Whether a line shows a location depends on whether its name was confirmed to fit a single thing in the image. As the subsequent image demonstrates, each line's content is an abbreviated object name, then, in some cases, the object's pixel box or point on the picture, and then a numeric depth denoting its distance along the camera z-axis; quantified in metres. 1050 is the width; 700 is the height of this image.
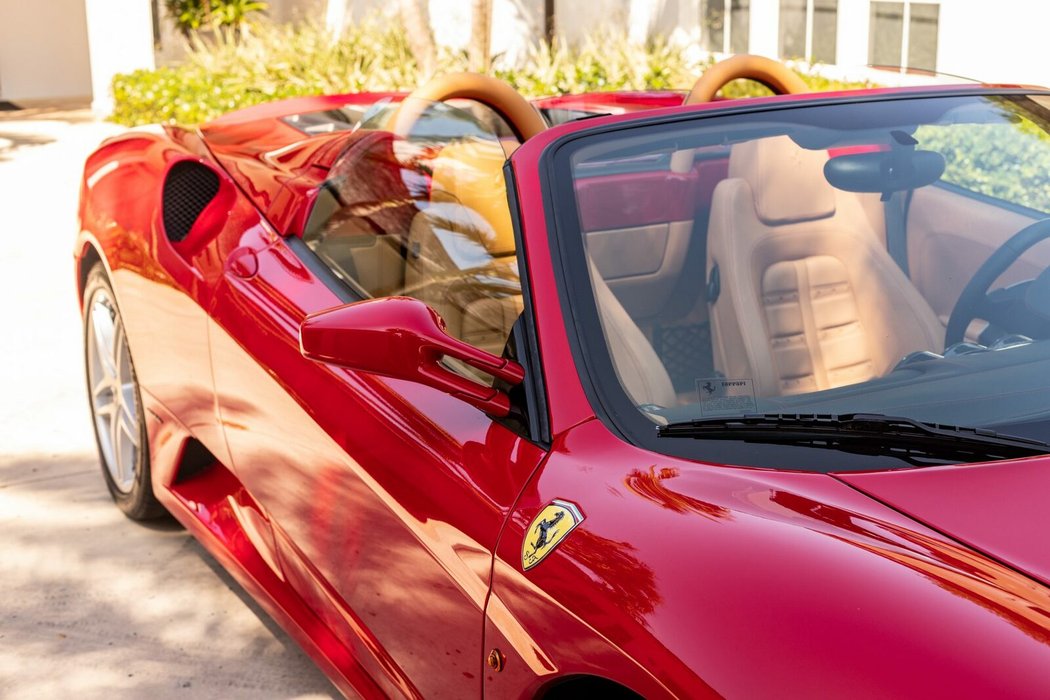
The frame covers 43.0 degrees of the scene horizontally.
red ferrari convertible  1.72
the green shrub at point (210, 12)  15.70
